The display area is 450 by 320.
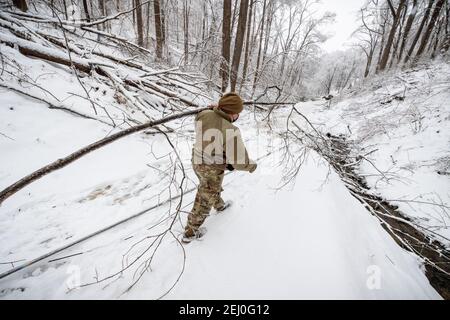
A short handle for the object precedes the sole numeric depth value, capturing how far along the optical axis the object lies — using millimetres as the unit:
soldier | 2074
